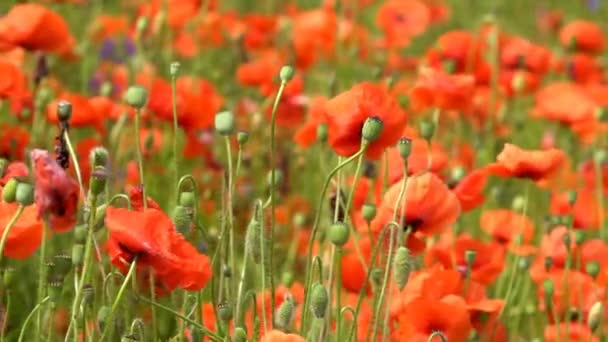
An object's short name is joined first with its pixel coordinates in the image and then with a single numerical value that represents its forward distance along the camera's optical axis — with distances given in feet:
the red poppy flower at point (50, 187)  6.22
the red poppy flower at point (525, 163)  7.08
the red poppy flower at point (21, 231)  6.54
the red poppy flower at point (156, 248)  6.28
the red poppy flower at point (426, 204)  6.84
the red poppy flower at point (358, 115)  6.73
